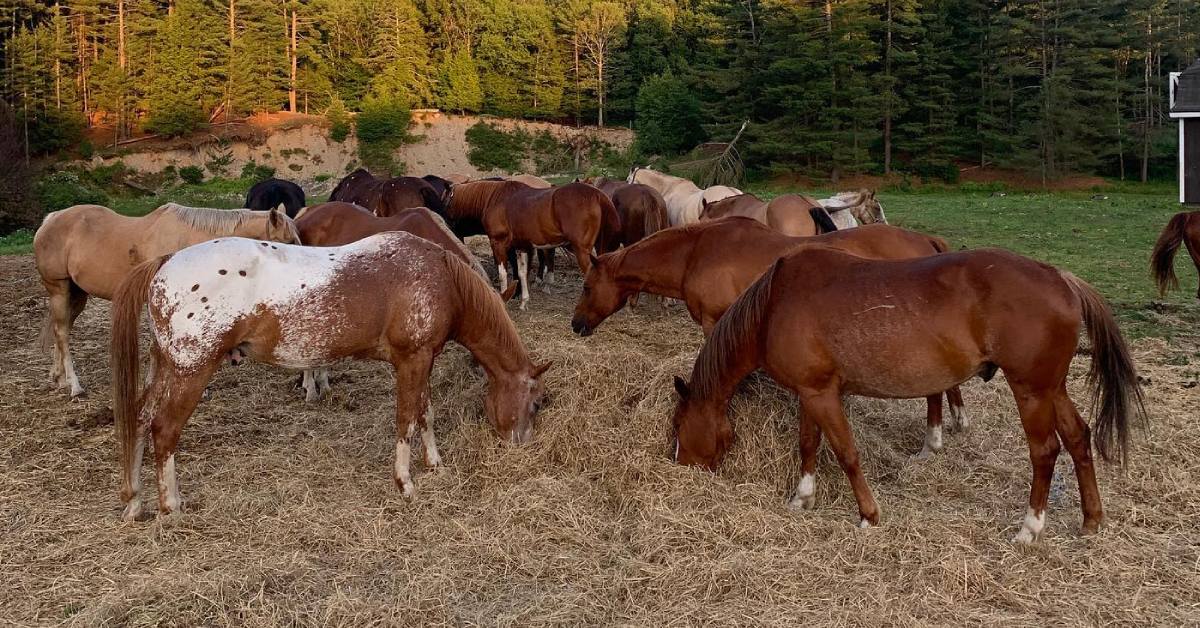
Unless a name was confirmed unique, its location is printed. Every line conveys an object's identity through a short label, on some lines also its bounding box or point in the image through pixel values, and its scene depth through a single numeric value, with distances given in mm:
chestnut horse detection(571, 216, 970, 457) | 5703
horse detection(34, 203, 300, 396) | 6648
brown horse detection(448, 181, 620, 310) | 9625
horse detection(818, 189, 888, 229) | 10547
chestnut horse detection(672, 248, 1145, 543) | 3721
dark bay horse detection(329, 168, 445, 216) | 12172
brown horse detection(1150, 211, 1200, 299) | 9055
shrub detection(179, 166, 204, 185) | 41625
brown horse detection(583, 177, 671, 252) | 10656
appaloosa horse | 4250
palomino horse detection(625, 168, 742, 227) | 12375
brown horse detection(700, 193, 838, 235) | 8947
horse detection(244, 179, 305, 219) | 13194
